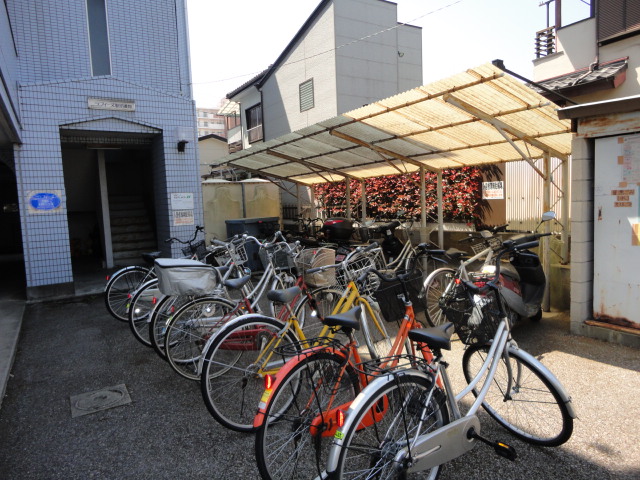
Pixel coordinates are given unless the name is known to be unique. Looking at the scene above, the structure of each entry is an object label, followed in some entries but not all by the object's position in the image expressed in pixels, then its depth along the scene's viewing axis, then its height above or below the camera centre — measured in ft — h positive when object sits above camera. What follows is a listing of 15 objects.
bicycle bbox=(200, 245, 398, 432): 9.94 -3.54
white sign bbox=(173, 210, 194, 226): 27.58 -0.29
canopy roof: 15.28 +3.53
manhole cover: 11.32 -5.17
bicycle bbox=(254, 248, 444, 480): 7.46 -3.65
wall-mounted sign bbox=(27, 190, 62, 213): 23.20 +0.94
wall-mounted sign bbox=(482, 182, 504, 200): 27.27 +0.71
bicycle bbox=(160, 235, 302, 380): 12.13 -3.29
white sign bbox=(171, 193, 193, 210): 27.50 +0.78
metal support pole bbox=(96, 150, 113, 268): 33.06 +0.13
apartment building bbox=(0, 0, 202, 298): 23.24 +6.60
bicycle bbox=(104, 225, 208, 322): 19.20 -3.32
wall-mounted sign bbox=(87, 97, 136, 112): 25.05 +6.76
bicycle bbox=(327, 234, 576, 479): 6.85 -3.80
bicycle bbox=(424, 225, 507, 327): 15.79 -2.78
